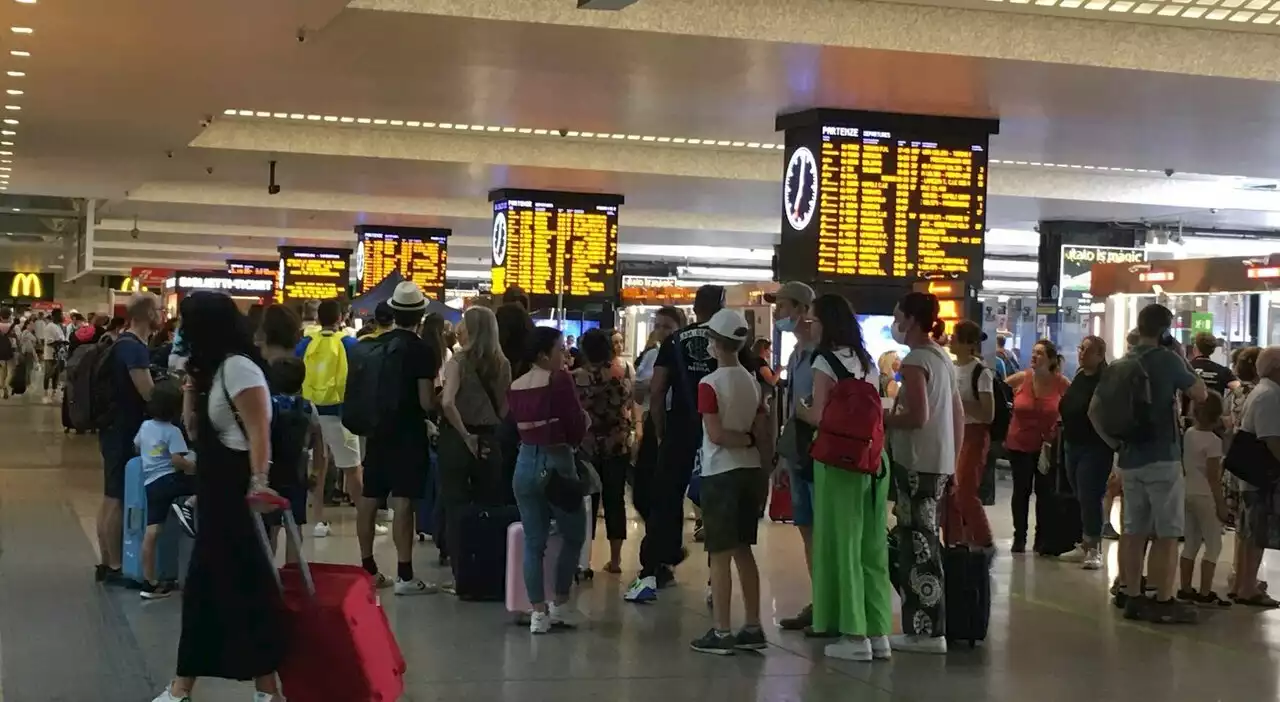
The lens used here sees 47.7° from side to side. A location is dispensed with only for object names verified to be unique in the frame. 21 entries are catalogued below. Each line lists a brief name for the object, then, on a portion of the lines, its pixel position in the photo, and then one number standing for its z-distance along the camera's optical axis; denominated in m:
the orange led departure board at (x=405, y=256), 26.91
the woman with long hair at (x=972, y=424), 9.48
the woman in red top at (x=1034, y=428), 12.11
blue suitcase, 8.72
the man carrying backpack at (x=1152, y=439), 8.72
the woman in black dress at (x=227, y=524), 5.29
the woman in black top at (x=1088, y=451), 10.83
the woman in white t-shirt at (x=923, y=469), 7.57
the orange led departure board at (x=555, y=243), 20.55
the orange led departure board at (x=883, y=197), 12.87
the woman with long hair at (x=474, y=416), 8.66
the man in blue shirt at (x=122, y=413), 8.67
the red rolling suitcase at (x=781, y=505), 12.79
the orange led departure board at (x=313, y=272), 33.53
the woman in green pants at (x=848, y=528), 7.27
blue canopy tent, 15.08
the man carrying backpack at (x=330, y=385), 11.64
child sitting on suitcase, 8.41
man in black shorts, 8.74
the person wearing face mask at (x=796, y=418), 7.91
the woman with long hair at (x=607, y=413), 9.62
